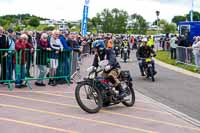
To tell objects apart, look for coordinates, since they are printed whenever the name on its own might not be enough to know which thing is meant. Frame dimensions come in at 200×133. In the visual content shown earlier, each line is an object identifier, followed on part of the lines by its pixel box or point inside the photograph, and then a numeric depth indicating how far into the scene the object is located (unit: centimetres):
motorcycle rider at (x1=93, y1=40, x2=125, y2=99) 1140
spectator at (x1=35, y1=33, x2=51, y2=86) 1521
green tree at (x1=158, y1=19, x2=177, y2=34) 8706
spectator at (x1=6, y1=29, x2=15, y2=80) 1428
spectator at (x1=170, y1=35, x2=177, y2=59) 3301
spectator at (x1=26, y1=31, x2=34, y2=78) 1482
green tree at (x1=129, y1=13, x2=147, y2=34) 7969
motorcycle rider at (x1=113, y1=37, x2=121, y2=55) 3780
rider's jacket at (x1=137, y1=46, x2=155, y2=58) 1967
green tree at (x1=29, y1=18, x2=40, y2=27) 6145
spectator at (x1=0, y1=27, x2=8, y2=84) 1420
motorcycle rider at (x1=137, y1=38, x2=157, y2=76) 1967
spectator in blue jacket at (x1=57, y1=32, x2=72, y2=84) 1591
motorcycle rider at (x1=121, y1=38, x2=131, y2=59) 3378
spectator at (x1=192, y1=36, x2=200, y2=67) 2278
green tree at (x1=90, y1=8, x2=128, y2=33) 7562
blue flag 3162
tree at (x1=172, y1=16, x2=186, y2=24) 10520
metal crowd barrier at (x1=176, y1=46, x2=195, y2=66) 2484
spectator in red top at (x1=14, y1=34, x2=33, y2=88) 1441
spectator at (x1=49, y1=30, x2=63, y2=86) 1547
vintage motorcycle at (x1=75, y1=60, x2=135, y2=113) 1073
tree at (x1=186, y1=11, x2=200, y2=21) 9400
